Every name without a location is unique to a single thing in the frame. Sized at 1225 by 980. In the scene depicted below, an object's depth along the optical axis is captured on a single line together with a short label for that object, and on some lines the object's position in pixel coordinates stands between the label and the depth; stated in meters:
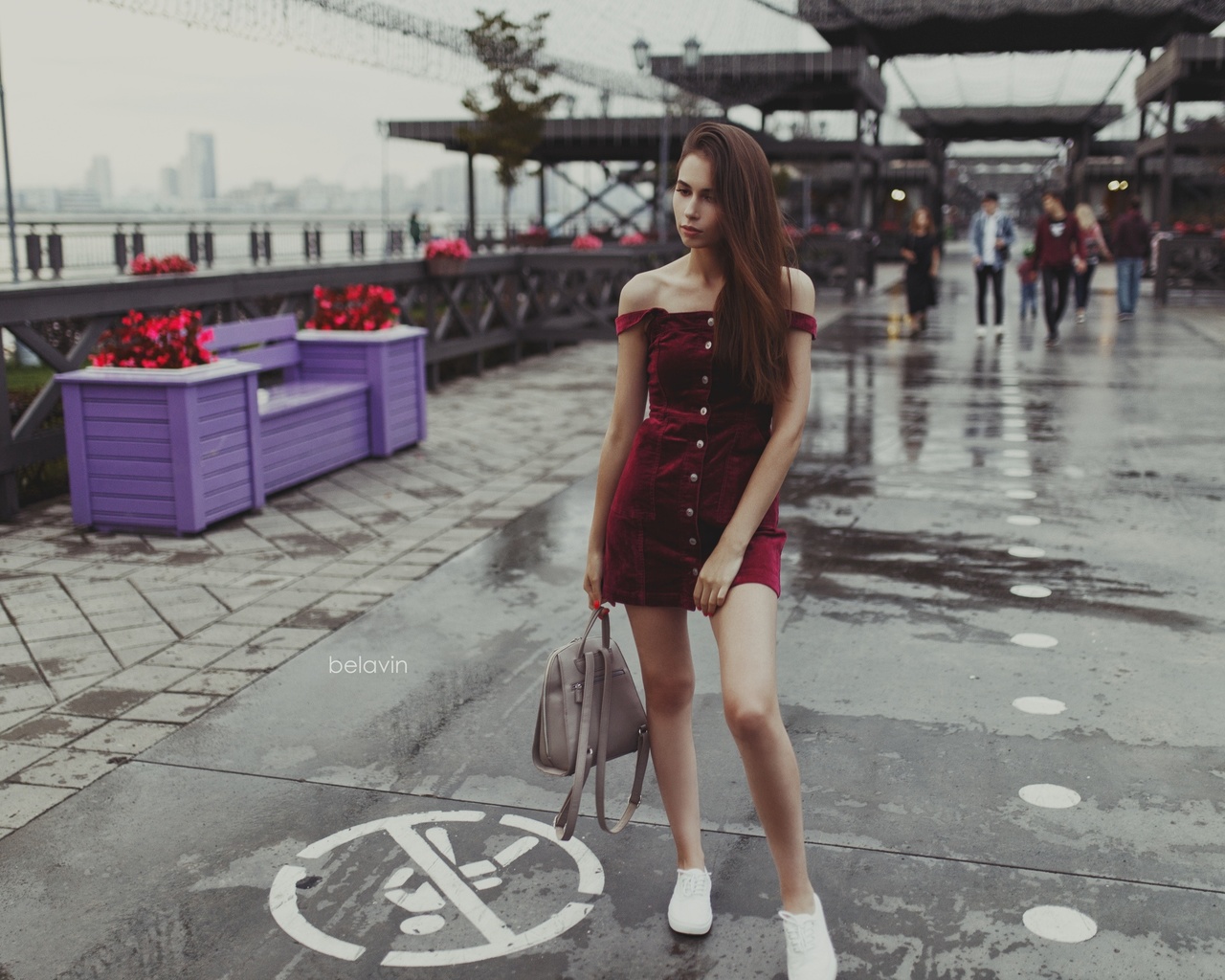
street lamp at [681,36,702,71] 21.80
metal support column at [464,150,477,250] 33.62
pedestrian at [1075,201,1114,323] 17.97
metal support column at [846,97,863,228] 24.27
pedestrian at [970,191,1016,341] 15.88
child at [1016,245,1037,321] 17.48
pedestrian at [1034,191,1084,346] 15.32
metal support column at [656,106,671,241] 26.28
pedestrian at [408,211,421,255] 37.56
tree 24.03
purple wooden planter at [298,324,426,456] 8.34
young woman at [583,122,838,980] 2.52
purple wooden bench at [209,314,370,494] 7.22
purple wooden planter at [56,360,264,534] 6.23
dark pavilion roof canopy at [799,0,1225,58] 22.58
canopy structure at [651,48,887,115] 23.11
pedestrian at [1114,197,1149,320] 18.23
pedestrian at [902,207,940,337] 16.50
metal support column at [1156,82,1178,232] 22.97
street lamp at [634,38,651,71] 22.50
